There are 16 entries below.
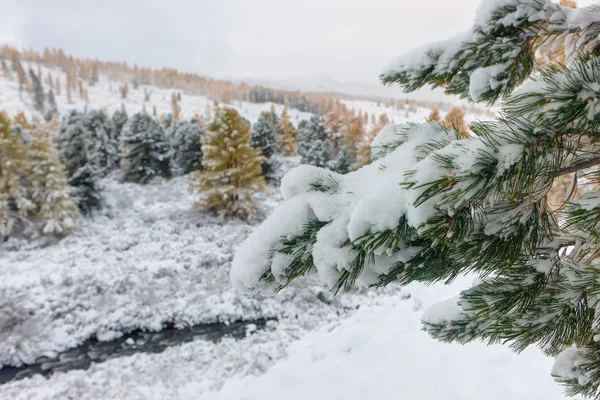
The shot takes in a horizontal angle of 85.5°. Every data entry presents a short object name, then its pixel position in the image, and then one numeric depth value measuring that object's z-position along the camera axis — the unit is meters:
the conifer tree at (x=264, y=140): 24.78
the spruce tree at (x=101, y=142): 24.83
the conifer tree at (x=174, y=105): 86.82
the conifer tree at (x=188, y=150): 26.91
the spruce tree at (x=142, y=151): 24.77
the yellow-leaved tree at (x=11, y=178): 14.84
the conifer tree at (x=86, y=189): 17.31
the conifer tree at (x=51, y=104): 63.04
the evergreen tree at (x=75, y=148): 19.72
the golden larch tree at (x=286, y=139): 37.44
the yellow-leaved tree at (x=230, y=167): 16.92
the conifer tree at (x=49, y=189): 14.84
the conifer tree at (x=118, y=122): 33.77
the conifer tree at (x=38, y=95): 74.52
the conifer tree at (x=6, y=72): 91.22
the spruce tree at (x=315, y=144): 26.16
